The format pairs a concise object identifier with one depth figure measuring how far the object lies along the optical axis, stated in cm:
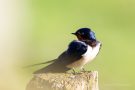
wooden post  981
